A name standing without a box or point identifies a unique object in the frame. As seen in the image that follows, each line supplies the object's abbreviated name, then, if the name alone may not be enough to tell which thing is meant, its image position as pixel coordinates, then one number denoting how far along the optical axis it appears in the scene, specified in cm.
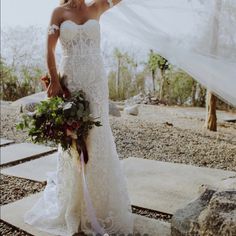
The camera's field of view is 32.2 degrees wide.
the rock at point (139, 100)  980
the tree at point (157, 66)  945
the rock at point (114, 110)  794
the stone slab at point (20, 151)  523
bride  290
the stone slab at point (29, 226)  311
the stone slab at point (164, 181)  367
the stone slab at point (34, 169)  454
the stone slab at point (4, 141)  604
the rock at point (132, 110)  830
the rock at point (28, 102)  796
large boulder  212
